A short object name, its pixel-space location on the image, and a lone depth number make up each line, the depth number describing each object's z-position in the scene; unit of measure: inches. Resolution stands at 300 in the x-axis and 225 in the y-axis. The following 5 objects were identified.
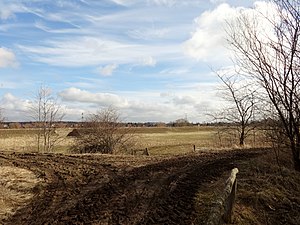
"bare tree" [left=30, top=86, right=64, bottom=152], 732.8
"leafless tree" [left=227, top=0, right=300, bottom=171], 246.2
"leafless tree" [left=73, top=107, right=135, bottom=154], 678.1
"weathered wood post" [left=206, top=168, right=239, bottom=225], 149.9
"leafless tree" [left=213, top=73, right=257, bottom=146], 637.7
